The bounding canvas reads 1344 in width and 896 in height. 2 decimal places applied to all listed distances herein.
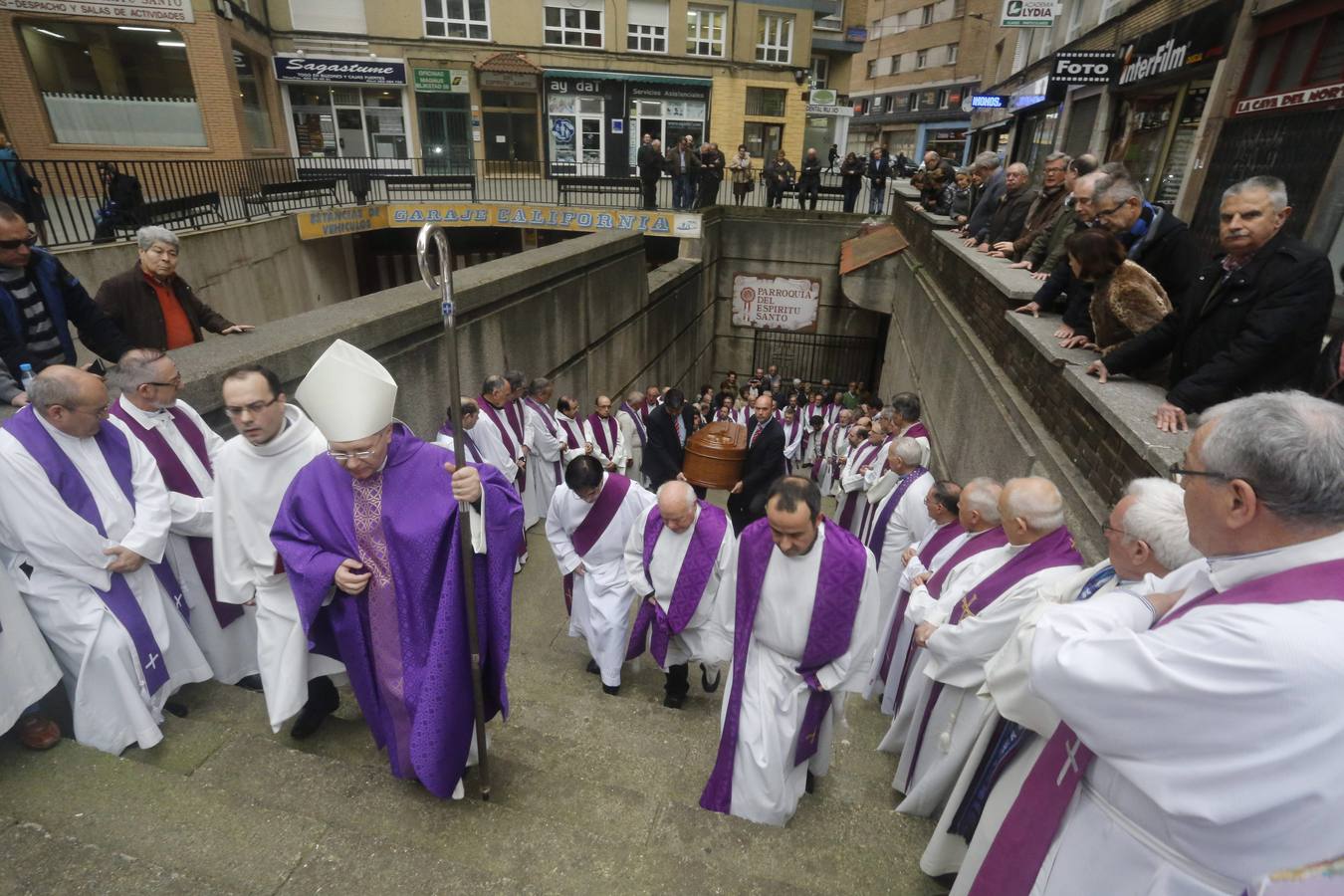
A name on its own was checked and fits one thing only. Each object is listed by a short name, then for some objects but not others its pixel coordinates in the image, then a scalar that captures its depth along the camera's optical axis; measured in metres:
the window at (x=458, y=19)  23.12
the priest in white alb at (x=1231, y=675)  1.27
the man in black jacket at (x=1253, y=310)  2.89
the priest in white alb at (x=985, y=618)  2.64
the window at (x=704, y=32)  25.44
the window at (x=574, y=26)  24.12
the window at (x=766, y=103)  26.64
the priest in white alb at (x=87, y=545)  2.62
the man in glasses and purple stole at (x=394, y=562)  2.48
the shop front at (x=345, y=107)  21.55
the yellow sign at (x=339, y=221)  13.72
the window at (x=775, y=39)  26.06
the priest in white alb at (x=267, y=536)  2.81
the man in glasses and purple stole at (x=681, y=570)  3.89
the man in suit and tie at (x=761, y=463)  6.73
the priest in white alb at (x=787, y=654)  3.20
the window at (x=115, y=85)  14.75
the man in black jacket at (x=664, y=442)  7.26
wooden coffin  6.95
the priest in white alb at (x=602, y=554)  4.50
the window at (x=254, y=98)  18.95
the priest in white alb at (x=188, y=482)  3.11
